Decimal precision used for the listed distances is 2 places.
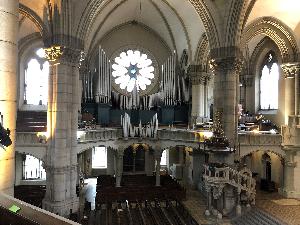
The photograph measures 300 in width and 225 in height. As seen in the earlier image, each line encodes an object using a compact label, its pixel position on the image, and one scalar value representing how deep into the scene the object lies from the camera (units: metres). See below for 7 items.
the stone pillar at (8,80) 5.03
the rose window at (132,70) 27.08
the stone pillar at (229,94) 16.42
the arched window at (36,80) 23.53
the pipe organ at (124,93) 23.70
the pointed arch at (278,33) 20.05
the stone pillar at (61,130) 14.80
